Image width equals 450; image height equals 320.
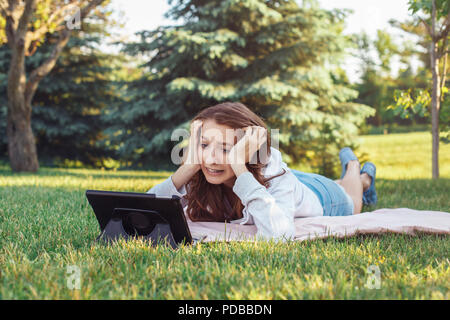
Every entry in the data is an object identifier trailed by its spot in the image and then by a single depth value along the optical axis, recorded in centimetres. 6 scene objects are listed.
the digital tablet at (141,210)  224
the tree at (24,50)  782
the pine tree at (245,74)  889
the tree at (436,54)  570
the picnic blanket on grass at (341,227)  262
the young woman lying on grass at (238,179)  255
